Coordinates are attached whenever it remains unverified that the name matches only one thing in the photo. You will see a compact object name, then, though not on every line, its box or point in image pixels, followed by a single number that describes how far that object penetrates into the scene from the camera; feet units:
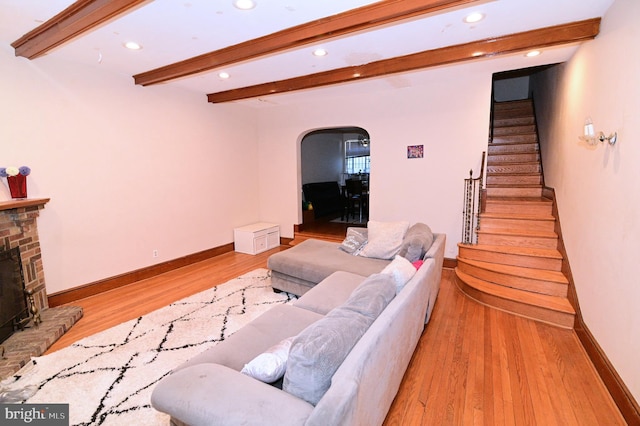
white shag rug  6.57
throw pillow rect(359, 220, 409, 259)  11.89
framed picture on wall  15.53
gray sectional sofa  3.81
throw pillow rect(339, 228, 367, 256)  12.82
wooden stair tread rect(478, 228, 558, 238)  12.54
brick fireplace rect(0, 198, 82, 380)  8.30
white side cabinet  18.34
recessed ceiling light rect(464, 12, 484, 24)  8.27
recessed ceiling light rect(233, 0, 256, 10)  7.45
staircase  10.62
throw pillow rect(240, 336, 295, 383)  4.81
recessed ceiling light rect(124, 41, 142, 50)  9.86
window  33.71
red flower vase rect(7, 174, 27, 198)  9.82
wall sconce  7.73
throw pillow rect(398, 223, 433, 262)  10.01
